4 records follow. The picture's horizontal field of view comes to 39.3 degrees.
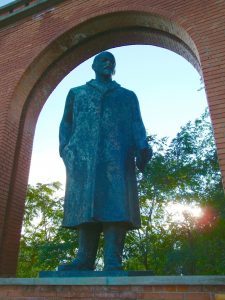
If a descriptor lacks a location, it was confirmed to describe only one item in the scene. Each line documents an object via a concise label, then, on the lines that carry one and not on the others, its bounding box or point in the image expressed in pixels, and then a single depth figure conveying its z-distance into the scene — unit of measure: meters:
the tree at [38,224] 14.62
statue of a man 2.87
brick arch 5.46
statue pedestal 2.39
